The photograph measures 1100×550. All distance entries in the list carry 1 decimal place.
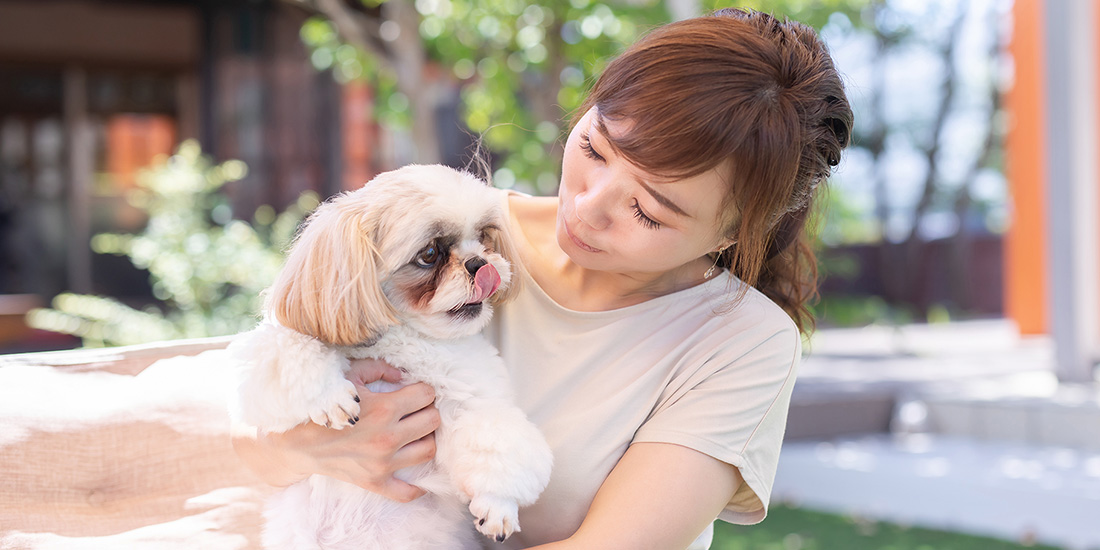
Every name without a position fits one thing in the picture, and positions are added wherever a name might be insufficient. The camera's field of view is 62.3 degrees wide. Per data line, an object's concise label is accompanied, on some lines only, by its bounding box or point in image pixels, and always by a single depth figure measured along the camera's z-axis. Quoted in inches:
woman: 62.6
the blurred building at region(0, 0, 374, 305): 323.6
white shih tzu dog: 62.5
